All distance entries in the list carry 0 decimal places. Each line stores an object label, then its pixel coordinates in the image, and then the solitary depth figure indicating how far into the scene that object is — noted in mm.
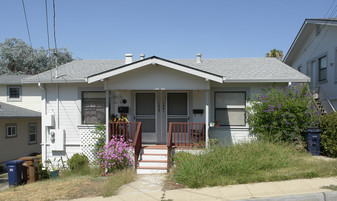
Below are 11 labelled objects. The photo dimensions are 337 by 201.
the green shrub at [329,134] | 9305
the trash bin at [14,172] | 8930
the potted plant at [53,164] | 10905
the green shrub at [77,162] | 10467
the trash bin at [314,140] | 9609
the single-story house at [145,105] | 10867
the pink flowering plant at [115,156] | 9250
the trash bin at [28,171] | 9325
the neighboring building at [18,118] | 16391
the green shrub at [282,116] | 9781
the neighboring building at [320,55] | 12320
